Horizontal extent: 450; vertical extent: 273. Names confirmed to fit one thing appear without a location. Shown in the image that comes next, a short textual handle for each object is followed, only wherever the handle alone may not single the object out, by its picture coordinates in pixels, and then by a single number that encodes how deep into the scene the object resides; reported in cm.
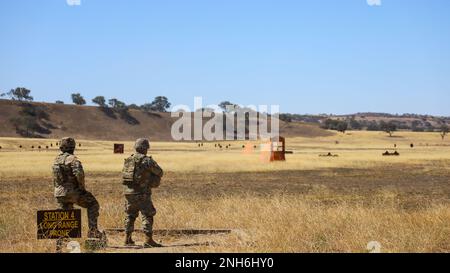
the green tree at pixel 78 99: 17925
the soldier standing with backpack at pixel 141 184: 1059
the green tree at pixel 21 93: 16725
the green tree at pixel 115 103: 18138
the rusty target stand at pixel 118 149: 6388
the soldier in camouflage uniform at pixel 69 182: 1016
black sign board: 934
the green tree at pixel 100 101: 17725
